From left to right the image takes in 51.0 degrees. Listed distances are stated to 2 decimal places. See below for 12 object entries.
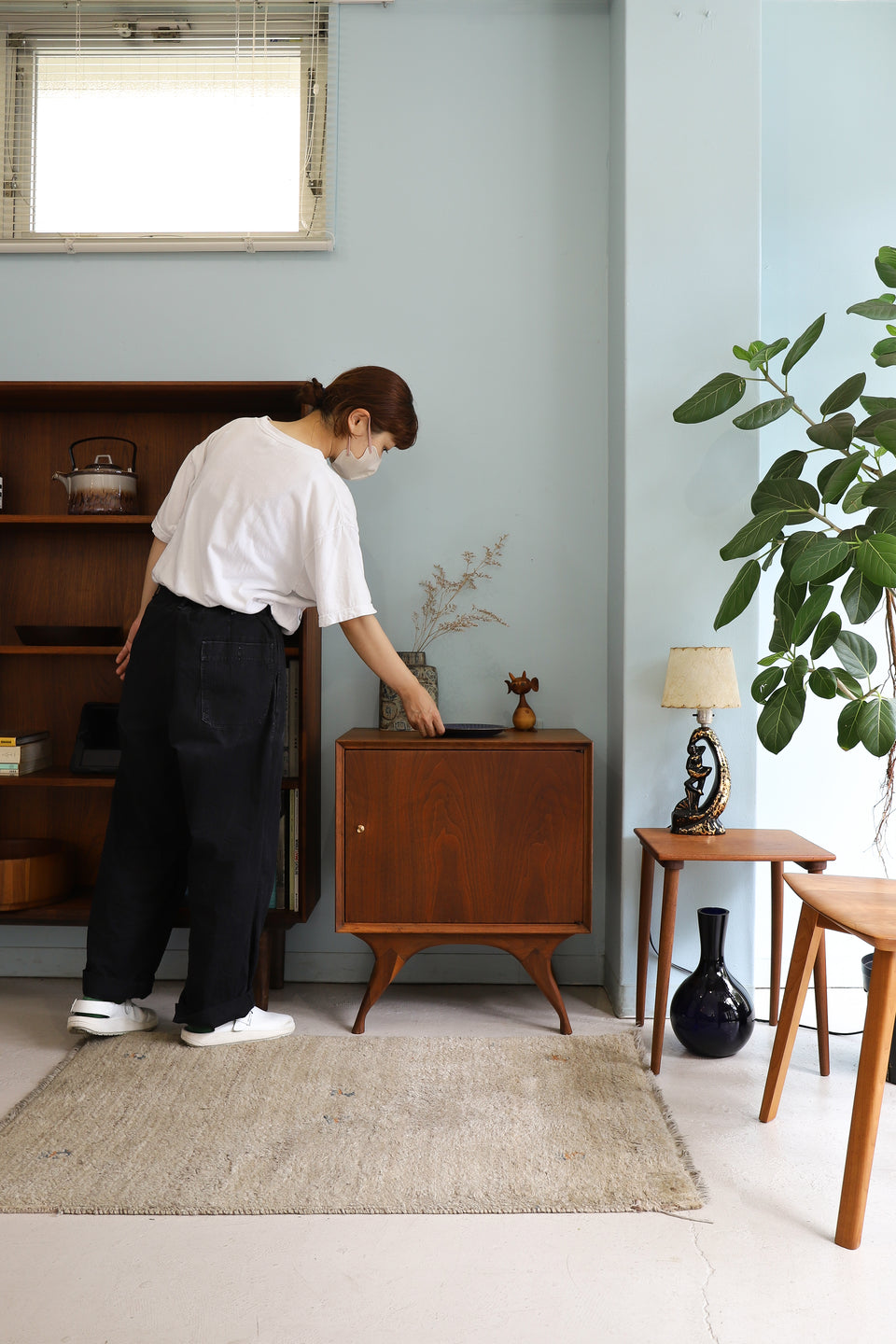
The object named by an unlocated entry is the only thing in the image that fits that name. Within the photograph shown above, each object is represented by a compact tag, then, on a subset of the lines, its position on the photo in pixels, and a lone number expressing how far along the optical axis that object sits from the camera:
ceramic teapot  2.57
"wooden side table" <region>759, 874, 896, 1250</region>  1.46
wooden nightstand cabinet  2.32
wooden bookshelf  2.79
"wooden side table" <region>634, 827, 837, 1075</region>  2.13
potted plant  2.00
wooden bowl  2.52
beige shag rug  1.62
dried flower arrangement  2.80
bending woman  2.12
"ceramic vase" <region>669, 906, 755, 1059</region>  2.20
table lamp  2.28
